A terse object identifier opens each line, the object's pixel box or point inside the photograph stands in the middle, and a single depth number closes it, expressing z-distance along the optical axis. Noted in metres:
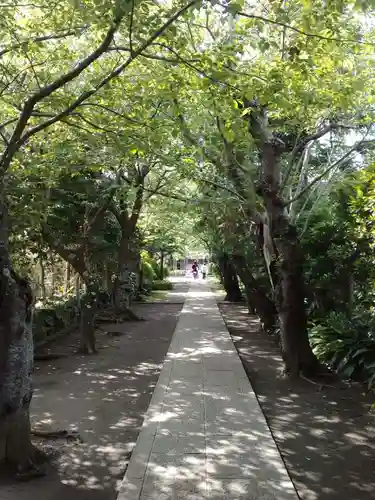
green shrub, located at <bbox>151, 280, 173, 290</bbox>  36.13
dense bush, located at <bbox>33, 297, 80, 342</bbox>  12.56
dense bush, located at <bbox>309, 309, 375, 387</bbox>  8.84
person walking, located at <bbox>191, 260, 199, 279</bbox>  54.01
